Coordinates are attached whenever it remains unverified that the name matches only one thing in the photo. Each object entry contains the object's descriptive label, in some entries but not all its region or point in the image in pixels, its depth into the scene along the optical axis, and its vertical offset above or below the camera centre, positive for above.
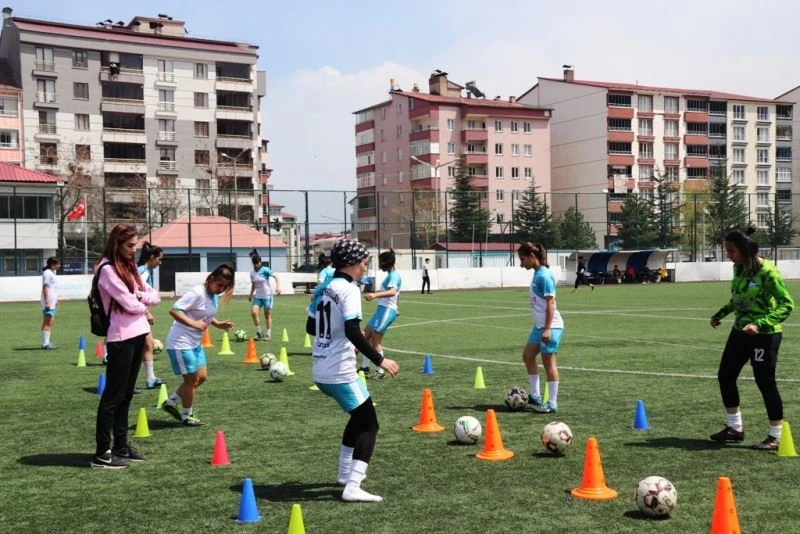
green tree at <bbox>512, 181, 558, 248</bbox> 71.19 +2.71
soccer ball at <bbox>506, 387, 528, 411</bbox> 10.69 -1.77
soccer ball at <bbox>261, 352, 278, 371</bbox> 15.16 -1.78
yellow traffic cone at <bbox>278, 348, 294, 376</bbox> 14.88 -1.71
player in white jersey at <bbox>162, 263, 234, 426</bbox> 9.81 -0.81
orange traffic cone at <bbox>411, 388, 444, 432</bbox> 9.45 -1.77
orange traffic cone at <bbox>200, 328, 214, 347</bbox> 19.69 -1.89
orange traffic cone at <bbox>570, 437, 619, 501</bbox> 6.71 -1.75
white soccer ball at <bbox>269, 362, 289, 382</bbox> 13.68 -1.79
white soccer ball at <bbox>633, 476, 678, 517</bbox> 6.14 -1.71
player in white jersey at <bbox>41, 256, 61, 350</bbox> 18.58 -0.82
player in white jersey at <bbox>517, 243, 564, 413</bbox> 10.41 -0.81
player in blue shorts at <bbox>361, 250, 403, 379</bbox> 13.97 -0.90
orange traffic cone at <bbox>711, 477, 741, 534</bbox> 5.43 -1.61
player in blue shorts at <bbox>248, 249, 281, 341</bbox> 20.61 -0.75
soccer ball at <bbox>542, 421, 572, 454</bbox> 8.11 -1.70
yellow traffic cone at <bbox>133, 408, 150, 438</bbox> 9.41 -1.83
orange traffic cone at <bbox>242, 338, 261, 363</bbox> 16.58 -1.85
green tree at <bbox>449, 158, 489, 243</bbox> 68.38 +2.91
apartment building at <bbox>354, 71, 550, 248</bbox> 99.31 +13.07
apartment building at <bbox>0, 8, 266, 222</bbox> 79.81 +14.79
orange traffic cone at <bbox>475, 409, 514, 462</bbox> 8.12 -1.76
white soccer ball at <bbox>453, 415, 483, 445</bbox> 8.62 -1.73
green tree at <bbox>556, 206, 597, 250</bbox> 67.19 +1.83
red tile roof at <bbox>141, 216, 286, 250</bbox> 57.92 +1.64
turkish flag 54.78 +3.00
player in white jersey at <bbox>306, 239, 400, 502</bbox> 6.59 -0.74
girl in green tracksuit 8.30 -0.64
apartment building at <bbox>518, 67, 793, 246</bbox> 102.62 +14.29
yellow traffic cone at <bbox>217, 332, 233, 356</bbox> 18.12 -1.91
